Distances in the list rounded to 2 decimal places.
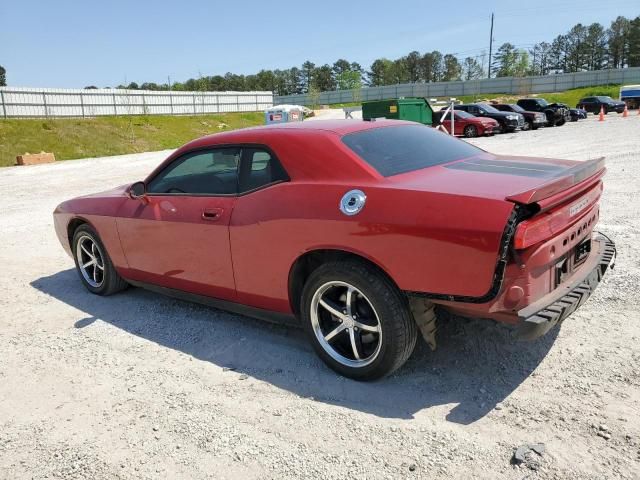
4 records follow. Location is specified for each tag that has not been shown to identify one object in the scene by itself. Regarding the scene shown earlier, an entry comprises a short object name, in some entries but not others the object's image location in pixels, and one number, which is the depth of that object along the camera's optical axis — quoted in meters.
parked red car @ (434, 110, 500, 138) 23.78
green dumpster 22.72
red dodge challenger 2.71
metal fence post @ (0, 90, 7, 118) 31.17
